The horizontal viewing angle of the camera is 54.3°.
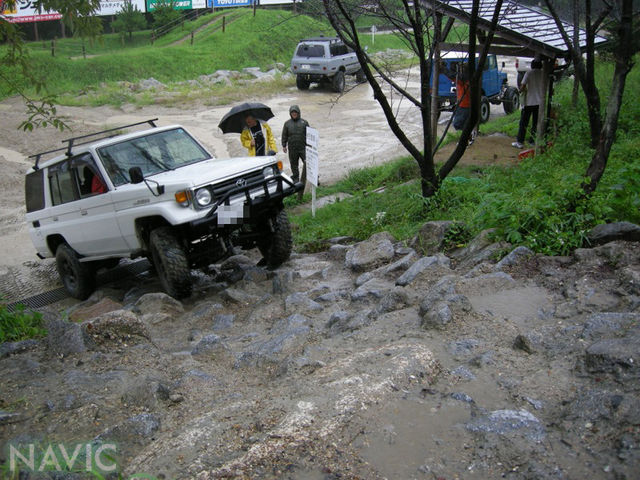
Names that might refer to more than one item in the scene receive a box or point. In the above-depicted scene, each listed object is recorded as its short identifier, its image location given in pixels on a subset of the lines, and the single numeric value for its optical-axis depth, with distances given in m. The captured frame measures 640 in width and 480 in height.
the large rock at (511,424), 3.31
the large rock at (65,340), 5.27
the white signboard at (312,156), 10.33
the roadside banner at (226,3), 38.41
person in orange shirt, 14.01
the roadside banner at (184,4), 35.41
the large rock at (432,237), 7.23
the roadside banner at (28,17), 31.36
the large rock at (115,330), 5.49
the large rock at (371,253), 7.46
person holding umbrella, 10.74
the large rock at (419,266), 6.16
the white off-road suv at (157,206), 7.06
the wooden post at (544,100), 11.30
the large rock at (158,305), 7.08
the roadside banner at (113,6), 33.66
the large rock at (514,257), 5.84
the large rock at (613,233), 5.62
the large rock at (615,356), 3.67
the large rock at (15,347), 5.51
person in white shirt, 12.05
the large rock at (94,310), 7.33
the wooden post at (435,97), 10.41
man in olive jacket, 12.25
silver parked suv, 24.80
